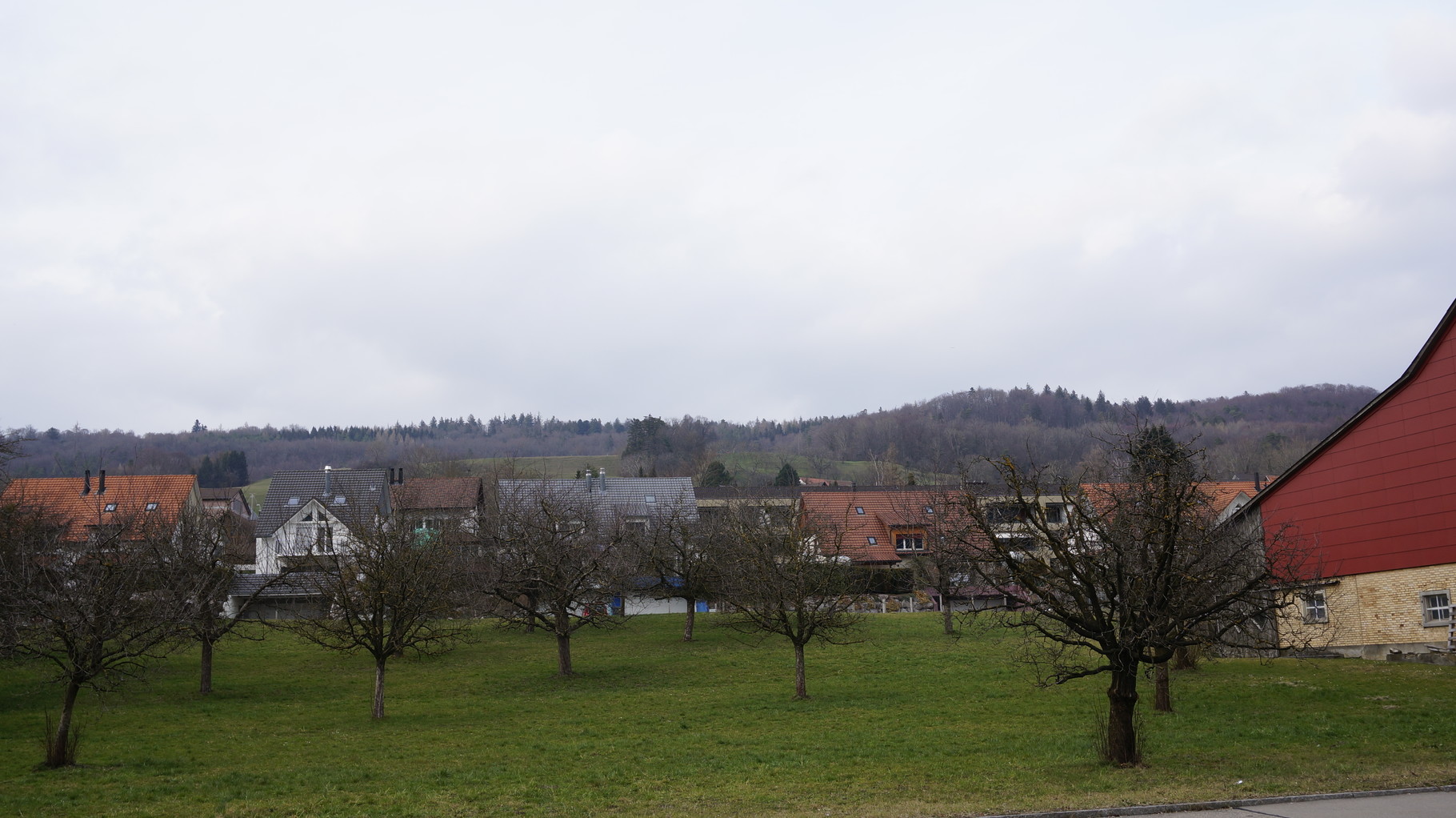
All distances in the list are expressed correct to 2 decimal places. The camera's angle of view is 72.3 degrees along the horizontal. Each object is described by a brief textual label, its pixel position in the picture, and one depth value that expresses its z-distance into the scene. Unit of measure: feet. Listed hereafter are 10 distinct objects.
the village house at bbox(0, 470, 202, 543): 198.79
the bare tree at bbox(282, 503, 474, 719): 89.97
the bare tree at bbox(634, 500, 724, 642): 145.07
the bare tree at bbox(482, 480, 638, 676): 114.73
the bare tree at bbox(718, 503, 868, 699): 96.02
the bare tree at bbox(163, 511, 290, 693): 98.63
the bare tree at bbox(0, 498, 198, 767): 63.46
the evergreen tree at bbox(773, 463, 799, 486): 329.72
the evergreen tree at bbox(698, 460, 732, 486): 351.25
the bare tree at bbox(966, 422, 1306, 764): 49.19
